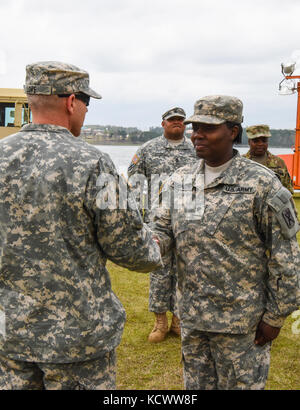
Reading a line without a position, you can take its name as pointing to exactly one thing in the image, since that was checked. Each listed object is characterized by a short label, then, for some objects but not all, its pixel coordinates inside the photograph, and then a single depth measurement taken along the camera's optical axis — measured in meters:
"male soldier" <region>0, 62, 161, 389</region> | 1.68
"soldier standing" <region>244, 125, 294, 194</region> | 4.66
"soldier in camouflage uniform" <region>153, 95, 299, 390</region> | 2.14
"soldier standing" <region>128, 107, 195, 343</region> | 4.49
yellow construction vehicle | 11.20
